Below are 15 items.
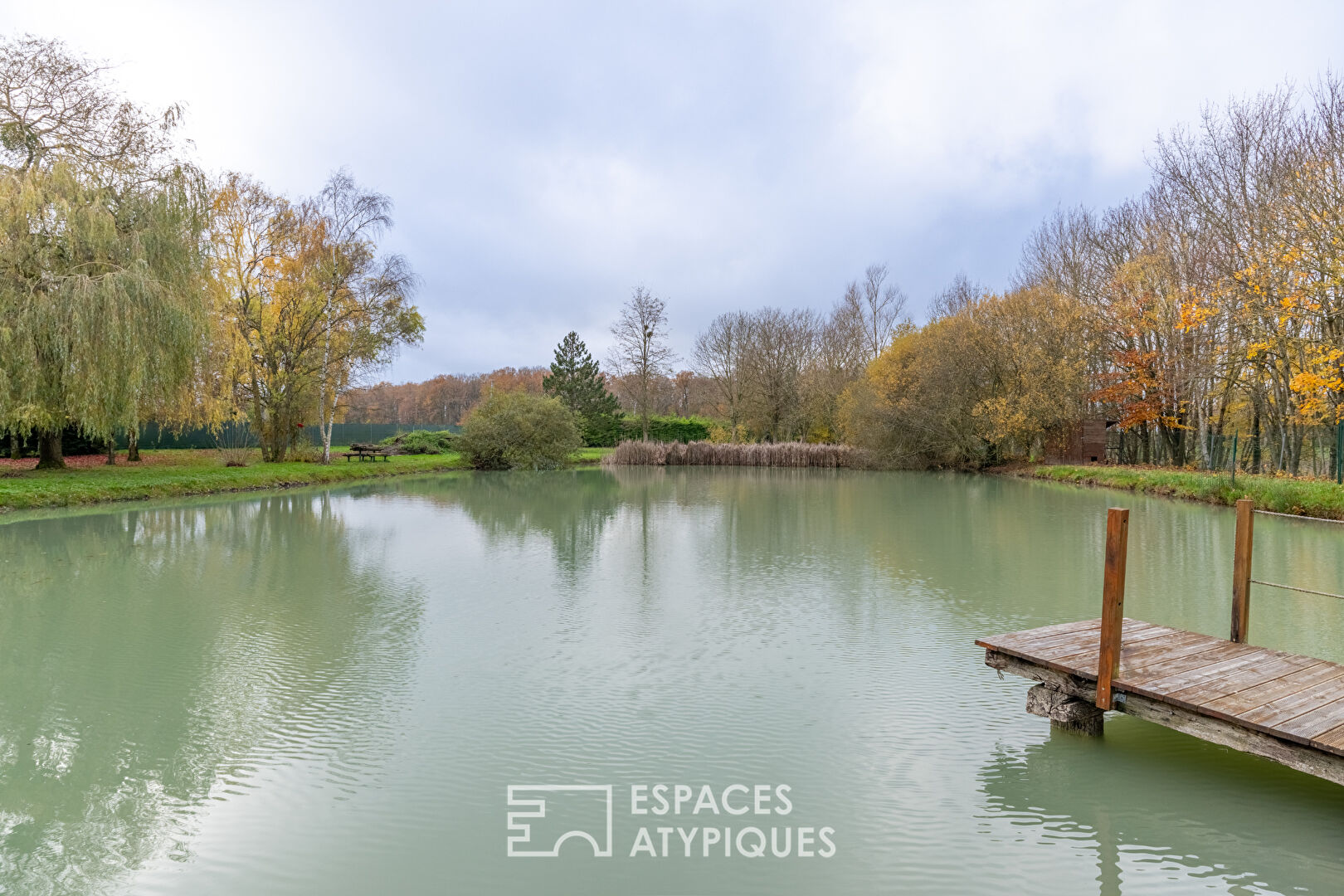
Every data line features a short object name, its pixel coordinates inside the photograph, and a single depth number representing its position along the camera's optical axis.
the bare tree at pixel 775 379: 35.06
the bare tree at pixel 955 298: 38.97
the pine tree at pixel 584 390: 41.31
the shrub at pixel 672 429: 41.34
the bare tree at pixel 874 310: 40.59
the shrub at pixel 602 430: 41.00
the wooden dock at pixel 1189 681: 3.32
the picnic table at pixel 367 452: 27.03
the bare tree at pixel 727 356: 36.57
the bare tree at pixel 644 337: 37.06
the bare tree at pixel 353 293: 23.73
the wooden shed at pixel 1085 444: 26.67
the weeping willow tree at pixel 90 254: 14.45
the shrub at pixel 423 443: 31.44
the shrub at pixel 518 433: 27.92
